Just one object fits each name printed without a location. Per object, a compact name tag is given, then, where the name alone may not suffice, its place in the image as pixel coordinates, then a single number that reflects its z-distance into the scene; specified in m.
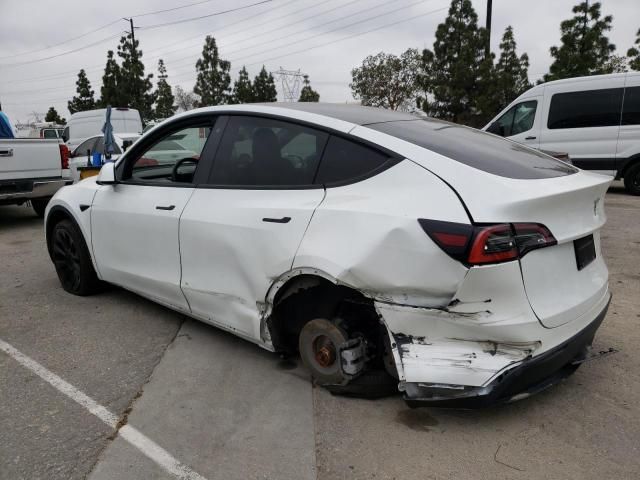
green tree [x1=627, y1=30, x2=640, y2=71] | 19.16
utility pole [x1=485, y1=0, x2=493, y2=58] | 19.22
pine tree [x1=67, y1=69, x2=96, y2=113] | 45.38
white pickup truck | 7.97
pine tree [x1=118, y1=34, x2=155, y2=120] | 36.62
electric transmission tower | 48.34
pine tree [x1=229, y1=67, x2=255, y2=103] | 42.12
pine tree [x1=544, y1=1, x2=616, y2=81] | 17.23
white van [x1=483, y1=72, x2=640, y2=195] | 9.62
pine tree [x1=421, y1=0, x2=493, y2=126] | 21.77
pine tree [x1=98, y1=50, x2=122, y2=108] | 36.62
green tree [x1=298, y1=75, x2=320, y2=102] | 51.44
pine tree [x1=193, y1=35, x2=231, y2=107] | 40.12
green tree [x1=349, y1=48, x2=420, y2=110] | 30.30
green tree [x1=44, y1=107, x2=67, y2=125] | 64.56
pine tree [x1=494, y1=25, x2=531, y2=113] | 21.47
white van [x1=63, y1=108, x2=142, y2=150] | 17.61
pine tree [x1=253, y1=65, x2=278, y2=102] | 46.81
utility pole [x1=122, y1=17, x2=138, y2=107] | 36.62
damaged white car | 2.25
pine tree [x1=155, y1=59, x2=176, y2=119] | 41.53
